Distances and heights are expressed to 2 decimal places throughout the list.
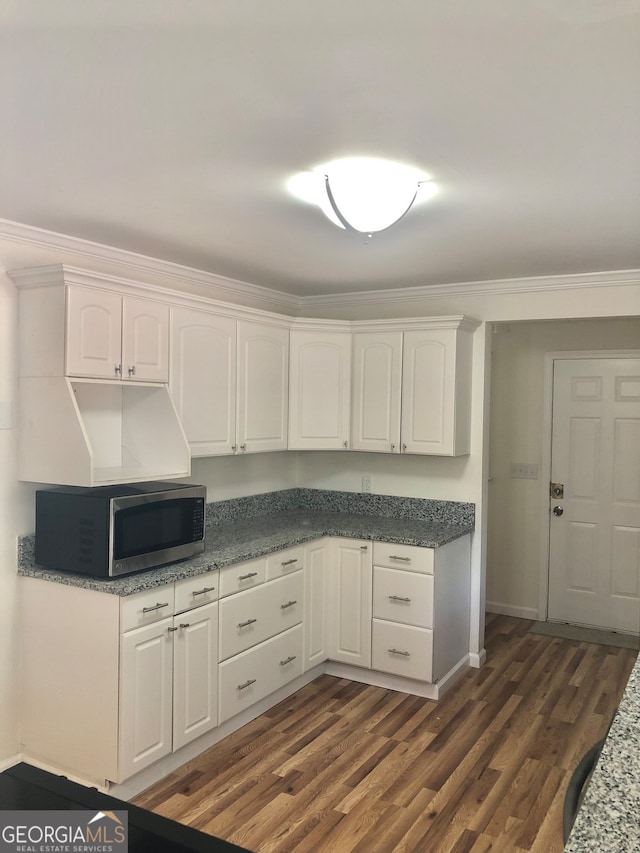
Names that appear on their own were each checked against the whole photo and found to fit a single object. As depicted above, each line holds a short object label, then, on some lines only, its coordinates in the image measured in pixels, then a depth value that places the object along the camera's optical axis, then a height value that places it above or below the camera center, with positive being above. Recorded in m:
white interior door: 4.93 -0.49
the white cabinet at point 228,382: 3.51 +0.23
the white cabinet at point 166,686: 2.77 -1.16
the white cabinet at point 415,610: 3.84 -1.08
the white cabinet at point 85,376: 2.83 +0.20
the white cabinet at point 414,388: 4.09 +0.24
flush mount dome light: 2.22 +0.81
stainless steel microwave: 2.81 -0.47
